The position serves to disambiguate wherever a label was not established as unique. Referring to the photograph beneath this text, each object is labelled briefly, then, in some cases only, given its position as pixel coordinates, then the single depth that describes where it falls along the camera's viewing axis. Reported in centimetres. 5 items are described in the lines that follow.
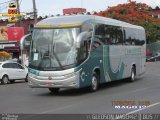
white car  3095
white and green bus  1848
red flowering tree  6794
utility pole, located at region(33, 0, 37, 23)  3978
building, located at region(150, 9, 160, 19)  8319
